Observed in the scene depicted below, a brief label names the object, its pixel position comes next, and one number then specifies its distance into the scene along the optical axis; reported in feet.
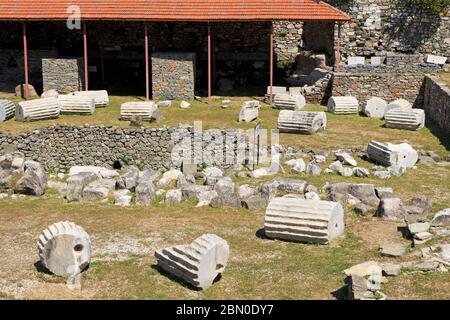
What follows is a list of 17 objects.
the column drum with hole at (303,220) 51.90
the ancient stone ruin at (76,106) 88.43
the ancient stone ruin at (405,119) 85.25
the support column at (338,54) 98.58
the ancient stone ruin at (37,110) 84.17
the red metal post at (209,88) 95.14
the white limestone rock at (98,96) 92.94
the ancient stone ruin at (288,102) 93.15
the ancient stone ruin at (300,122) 82.43
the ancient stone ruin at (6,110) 84.43
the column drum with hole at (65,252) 47.29
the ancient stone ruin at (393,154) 71.26
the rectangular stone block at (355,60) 106.73
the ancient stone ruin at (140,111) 84.23
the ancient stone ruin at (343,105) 92.53
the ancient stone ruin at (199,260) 44.68
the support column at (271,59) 95.24
